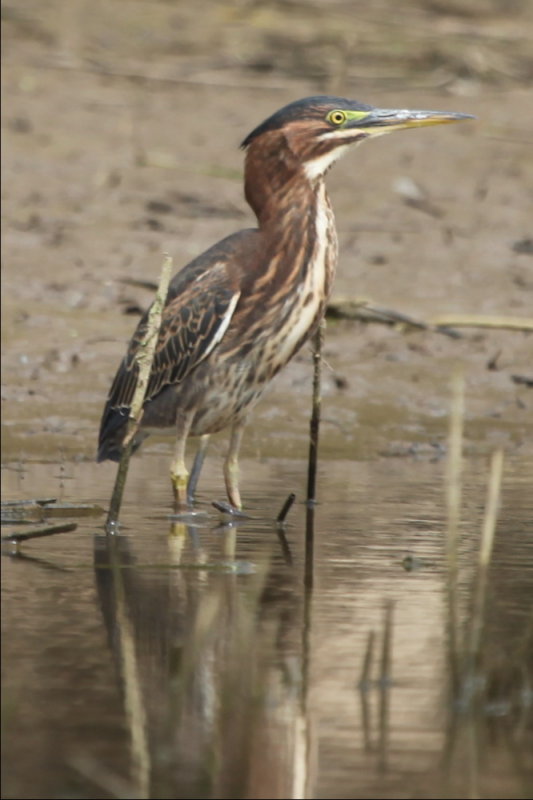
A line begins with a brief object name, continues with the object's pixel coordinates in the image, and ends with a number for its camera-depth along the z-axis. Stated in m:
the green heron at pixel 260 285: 13.09
